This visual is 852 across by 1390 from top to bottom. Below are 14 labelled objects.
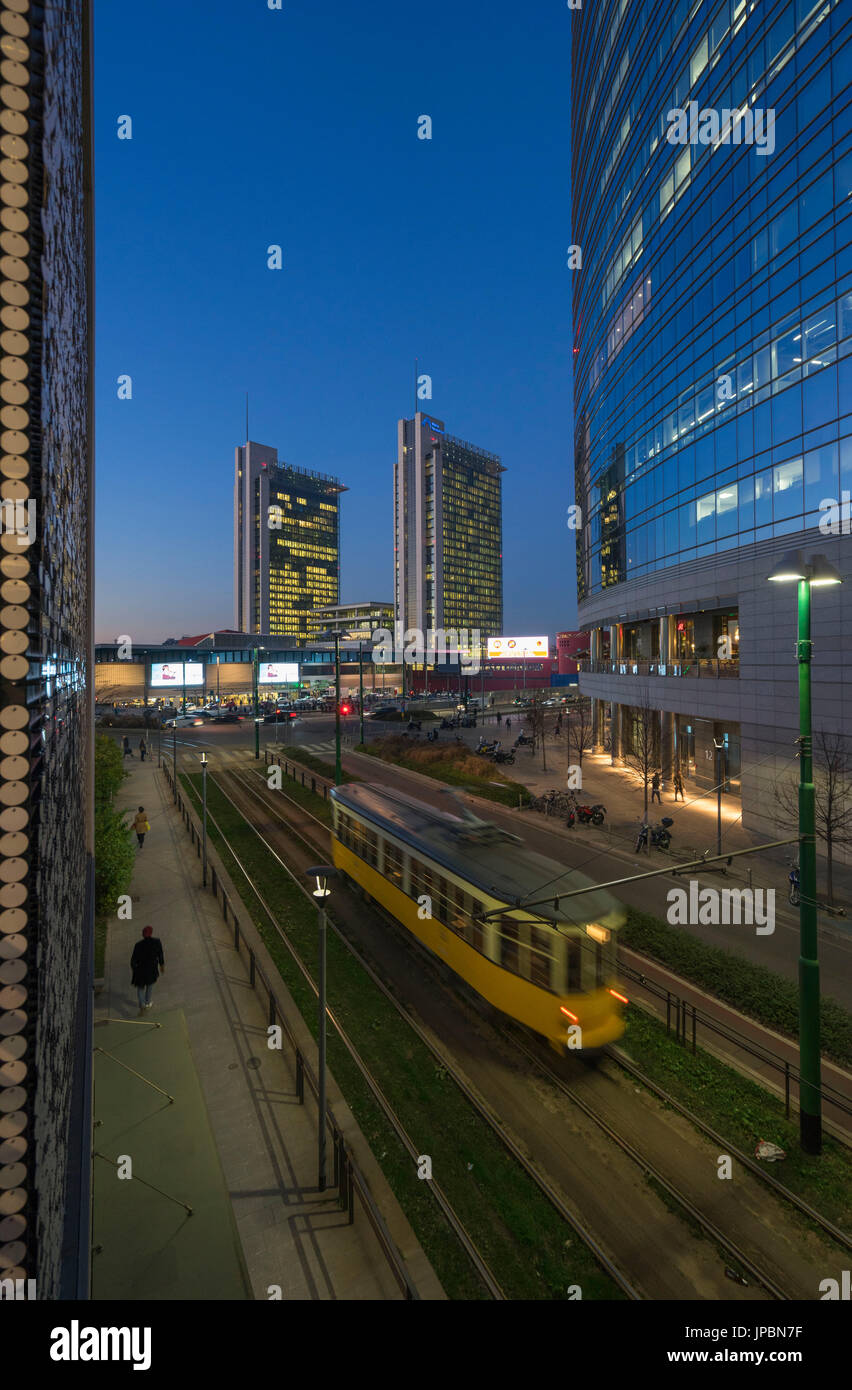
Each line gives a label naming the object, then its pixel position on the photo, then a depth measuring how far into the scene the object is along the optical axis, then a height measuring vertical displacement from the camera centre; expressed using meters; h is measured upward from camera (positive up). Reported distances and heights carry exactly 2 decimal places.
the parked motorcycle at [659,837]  21.39 -5.77
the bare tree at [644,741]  27.27 -3.74
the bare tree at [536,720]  44.72 -3.22
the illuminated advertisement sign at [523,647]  90.94 +4.74
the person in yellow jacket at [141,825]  21.89 -5.33
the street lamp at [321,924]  7.49 -3.16
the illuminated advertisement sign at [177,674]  67.29 +0.67
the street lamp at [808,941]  8.17 -3.69
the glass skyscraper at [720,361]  20.19 +14.06
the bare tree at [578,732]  40.83 -4.43
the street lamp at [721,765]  29.19 -4.38
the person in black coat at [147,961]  11.32 -5.33
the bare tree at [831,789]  16.58 -3.44
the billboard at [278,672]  78.94 +0.91
